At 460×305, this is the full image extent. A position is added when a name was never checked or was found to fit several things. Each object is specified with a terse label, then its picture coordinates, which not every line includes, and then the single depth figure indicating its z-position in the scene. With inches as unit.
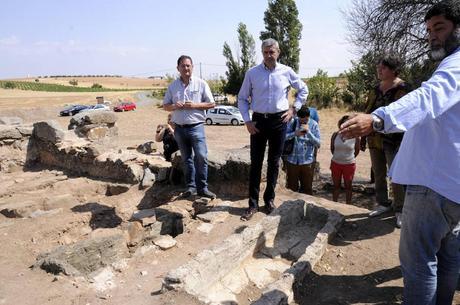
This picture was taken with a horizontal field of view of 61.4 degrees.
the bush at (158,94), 1755.9
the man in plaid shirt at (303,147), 220.5
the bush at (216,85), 1461.4
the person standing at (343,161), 225.6
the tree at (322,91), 1176.2
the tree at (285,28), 1289.4
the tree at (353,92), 1086.4
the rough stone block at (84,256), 148.3
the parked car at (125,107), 1198.9
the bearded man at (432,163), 74.9
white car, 934.4
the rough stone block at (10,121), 377.7
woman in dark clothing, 158.4
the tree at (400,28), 369.7
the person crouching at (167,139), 263.8
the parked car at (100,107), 1106.2
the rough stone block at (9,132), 324.5
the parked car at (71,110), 1054.5
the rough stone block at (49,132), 324.8
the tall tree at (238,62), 1371.8
